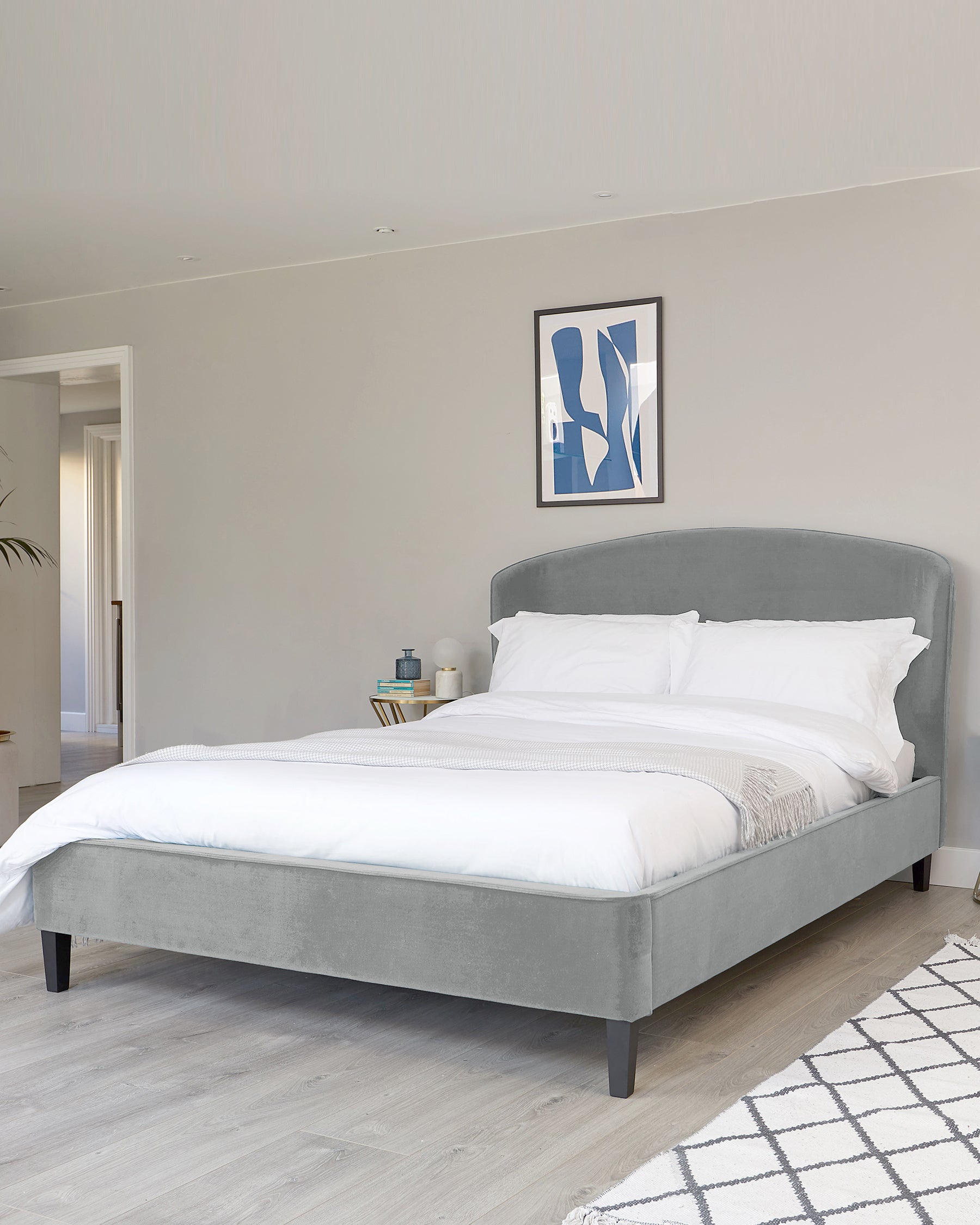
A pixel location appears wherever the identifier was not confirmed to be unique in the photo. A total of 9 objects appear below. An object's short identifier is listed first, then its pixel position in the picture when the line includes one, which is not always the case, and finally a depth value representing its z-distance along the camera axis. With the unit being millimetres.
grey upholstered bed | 2461
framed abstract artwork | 4926
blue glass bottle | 5164
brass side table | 5055
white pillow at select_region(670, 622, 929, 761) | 4031
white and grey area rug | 1959
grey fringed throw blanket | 2984
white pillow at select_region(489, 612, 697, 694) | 4418
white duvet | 2600
